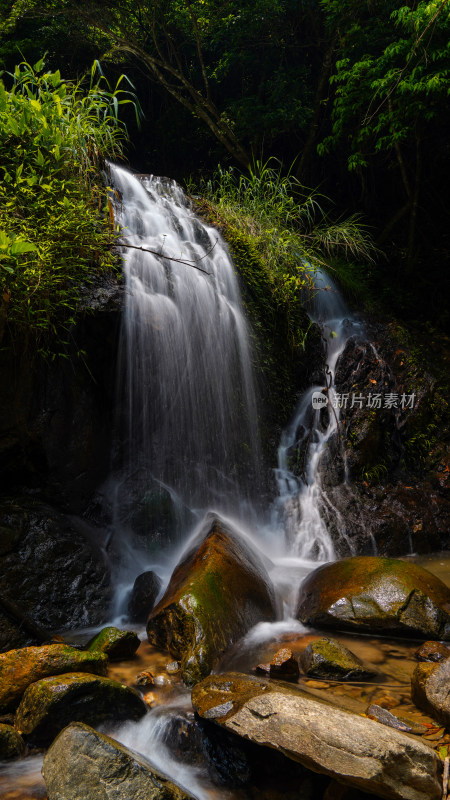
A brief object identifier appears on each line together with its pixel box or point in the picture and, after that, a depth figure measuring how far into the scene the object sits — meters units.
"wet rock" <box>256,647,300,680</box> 2.56
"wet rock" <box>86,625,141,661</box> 2.75
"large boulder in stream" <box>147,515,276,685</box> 2.71
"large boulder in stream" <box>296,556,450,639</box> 3.02
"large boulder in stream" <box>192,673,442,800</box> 1.59
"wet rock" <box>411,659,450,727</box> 2.07
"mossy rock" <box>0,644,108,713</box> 2.24
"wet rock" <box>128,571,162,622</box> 3.44
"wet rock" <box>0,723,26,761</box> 2.01
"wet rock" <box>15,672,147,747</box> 2.09
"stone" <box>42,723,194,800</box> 1.68
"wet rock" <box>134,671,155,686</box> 2.55
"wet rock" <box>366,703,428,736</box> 2.01
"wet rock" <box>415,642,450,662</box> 2.77
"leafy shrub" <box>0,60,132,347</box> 3.44
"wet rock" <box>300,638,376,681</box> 2.55
